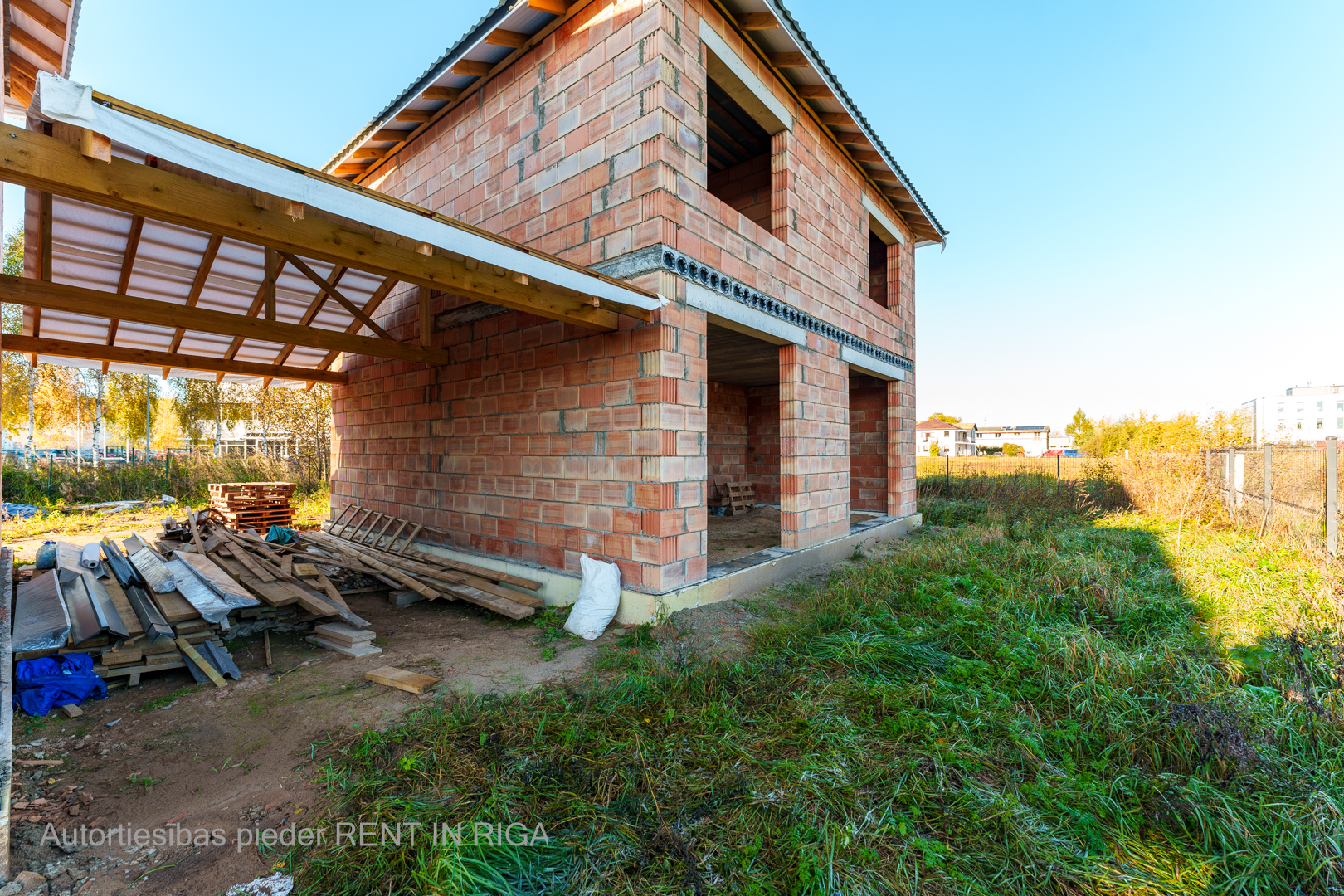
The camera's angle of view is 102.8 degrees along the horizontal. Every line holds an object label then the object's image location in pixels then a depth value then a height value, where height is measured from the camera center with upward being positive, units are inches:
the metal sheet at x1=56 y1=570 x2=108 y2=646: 160.1 -50.7
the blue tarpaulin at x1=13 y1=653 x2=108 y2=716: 140.6 -62.3
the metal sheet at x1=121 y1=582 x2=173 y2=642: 167.3 -53.5
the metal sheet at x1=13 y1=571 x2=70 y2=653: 147.6 -49.8
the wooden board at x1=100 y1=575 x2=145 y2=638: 167.6 -52.2
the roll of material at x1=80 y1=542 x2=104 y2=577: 224.8 -48.0
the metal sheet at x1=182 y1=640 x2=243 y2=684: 163.9 -65.9
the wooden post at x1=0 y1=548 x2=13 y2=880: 82.1 -53.0
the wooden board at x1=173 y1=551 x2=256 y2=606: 183.8 -48.4
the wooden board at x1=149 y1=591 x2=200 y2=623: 174.9 -52.0
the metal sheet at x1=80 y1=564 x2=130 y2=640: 162.6 -50.5
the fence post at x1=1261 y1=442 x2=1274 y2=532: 324.5 -30.3
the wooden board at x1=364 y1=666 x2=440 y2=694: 156.7 -68.8
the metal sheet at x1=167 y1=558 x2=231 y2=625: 175.9 -49.6
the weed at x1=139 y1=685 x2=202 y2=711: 148.3 -69.9
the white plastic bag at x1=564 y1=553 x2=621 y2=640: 203.9 -60.0
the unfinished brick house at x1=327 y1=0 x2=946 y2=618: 211.6 +83.0
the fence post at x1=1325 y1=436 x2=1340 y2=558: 257.6 -28.7
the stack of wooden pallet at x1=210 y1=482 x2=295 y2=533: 414.6 -43.2
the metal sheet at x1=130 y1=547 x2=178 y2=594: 189.9 -45.9
